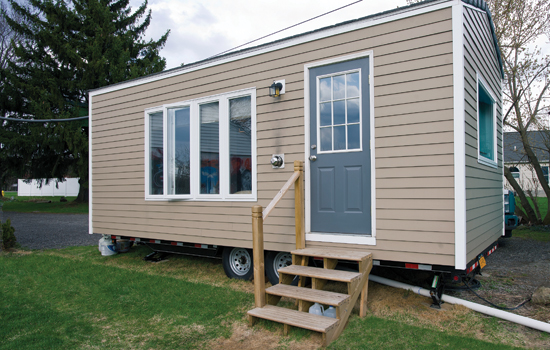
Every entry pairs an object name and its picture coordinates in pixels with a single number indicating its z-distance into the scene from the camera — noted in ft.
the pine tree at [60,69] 50.49
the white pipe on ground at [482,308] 10.07
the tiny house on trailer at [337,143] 11.35
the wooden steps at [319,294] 9.97
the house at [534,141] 30.67
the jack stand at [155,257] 20.80
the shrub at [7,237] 24.50
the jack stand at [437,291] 11.65
